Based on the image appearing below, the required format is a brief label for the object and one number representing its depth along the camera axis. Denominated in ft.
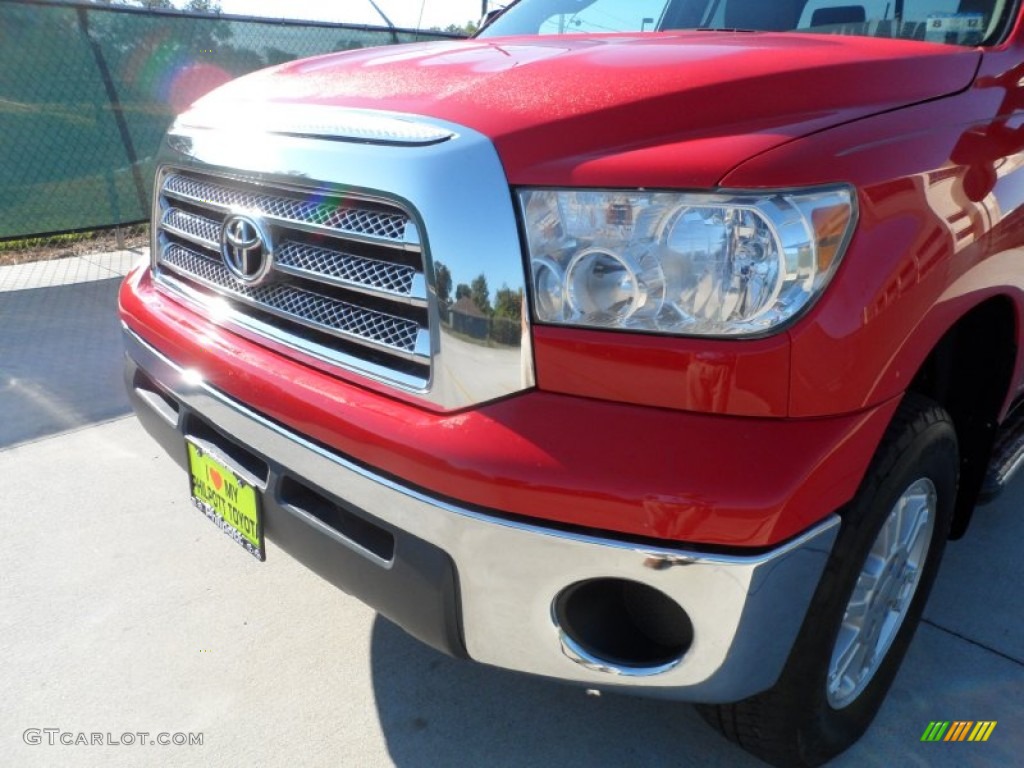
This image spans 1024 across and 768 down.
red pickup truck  4.51
